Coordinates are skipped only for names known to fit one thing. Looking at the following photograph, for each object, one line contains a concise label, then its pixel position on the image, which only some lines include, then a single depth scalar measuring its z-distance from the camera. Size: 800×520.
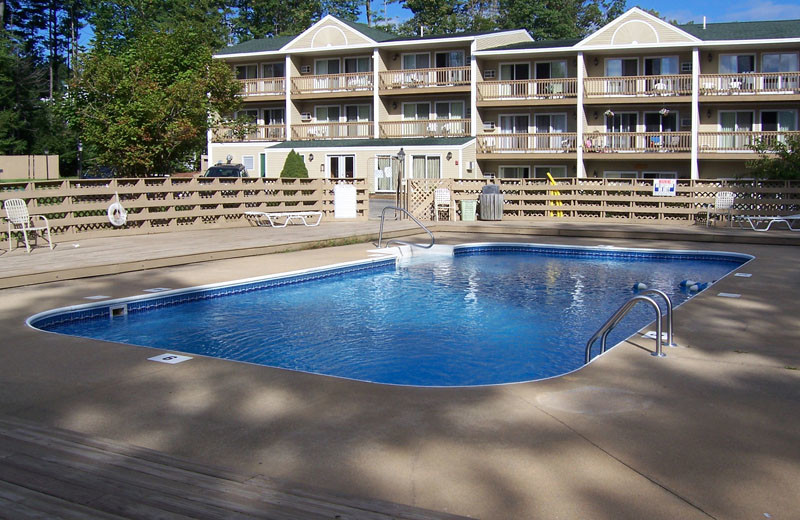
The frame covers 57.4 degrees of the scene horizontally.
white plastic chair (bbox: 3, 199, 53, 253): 14.07
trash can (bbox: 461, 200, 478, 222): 23.27
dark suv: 31.69
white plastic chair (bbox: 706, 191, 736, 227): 21.06
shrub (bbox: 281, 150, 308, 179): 32.50
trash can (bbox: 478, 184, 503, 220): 23.00
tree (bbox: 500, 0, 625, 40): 61.31
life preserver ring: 17.16
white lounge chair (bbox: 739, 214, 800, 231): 18.95
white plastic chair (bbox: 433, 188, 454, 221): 23.78
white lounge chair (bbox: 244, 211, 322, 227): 20.36
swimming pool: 8.20
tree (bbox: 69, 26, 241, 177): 19.95
